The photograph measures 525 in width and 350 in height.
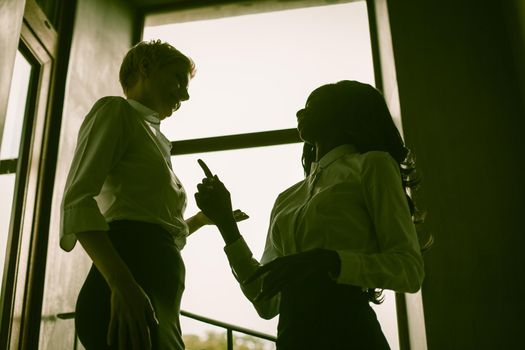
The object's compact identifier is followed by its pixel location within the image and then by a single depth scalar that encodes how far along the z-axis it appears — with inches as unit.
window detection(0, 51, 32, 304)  79.1
